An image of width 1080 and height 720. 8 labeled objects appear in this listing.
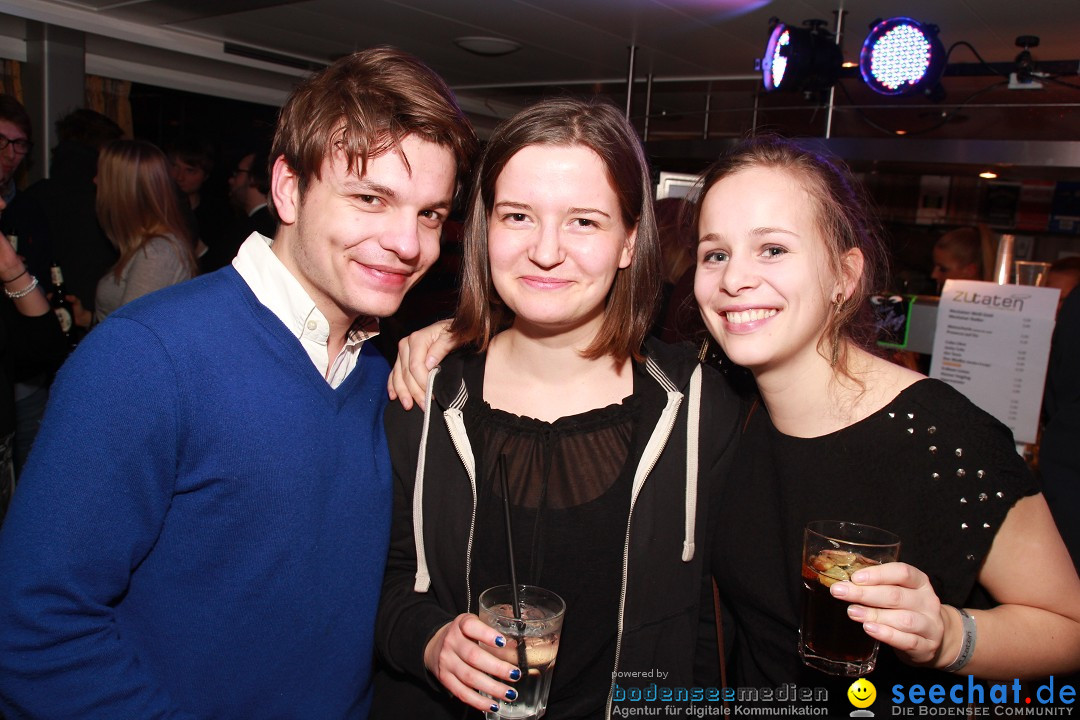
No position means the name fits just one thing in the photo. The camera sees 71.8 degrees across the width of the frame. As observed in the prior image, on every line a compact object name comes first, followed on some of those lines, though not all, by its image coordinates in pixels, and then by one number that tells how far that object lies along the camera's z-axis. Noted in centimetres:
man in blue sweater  112
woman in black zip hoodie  151
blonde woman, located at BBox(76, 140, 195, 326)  340
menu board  341
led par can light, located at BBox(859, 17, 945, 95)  414
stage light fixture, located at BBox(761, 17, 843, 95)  421
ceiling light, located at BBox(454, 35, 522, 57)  575
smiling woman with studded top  135
